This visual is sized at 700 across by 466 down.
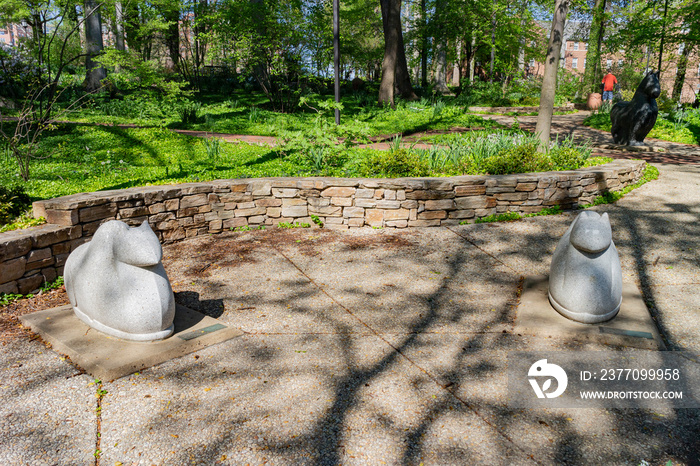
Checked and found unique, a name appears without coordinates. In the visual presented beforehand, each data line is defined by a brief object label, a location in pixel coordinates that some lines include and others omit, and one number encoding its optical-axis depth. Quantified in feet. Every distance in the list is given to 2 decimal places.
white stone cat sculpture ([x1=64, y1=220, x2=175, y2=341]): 11.48
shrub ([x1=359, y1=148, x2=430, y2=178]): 23.45
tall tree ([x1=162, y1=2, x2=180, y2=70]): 67.64
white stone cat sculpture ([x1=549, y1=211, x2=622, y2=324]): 12.35
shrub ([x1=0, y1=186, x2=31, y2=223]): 16.85
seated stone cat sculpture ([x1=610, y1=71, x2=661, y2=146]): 37.19
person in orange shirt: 62.23
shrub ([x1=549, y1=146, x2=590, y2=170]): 25.70
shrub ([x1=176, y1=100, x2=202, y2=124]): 38.50
